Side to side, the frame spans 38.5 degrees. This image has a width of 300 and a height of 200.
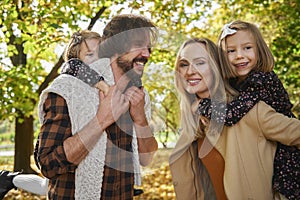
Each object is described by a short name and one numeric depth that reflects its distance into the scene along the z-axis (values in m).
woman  2.07
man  1.76
